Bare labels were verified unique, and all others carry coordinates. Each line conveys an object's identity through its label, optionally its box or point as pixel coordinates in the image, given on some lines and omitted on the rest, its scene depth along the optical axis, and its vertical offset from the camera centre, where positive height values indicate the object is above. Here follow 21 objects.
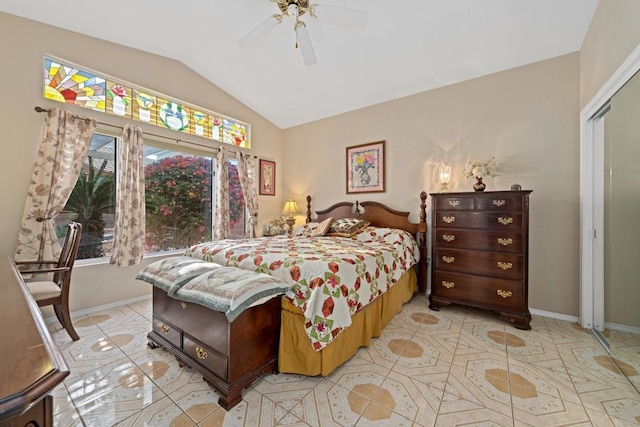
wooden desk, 0.48 -0.34
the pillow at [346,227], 3.61 -0.19
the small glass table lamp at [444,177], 3.30 +0.47
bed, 1.64 -0.75
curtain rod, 2.62 +1.03
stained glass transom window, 2.79 +1.39
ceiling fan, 2.07 +1.61
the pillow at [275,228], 4.48 -0.26
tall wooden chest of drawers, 2.56 -0.40
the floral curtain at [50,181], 2.55 +0.32
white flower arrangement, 3.04 +0.54
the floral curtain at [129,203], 3.11 +0.12
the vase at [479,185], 2.89 +0.33
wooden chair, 2.20 -0.64
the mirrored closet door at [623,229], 1.91 -0.11
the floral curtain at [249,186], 4.40 +0.46
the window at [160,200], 3.03 +0.18
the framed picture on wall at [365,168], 3.97 +0.73
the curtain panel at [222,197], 4.05 +0.25
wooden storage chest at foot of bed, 1.59 -0.87
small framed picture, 4.82 +0.67
